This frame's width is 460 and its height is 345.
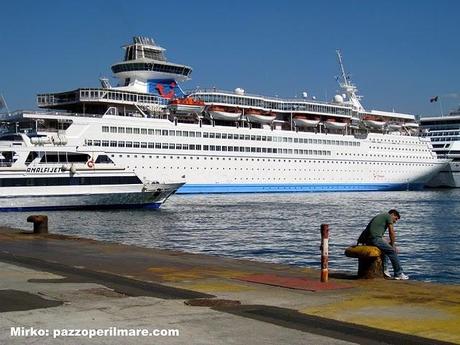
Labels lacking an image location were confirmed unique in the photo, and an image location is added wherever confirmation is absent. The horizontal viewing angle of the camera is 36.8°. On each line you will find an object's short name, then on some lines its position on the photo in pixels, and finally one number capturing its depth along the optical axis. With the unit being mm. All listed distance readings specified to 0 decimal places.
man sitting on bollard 11320
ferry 41562
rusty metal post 10523
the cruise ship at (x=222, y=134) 61469
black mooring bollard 21094
